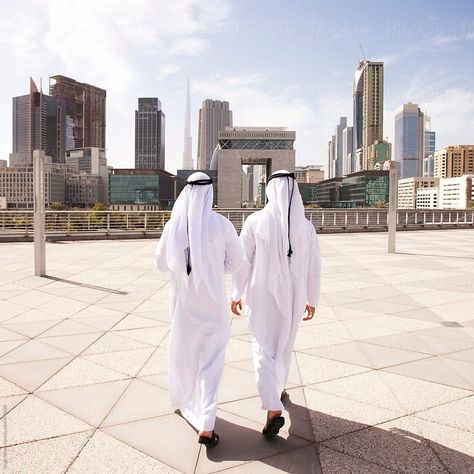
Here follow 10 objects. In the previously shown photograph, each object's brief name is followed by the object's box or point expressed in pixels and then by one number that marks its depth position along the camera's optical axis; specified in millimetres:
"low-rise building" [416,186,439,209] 191500
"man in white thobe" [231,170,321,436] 3096
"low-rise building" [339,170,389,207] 140475
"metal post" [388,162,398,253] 13180
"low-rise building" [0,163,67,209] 155375
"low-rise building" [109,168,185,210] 127250
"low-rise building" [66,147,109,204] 175500
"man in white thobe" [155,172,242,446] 2883
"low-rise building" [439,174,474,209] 165125
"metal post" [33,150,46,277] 8922
